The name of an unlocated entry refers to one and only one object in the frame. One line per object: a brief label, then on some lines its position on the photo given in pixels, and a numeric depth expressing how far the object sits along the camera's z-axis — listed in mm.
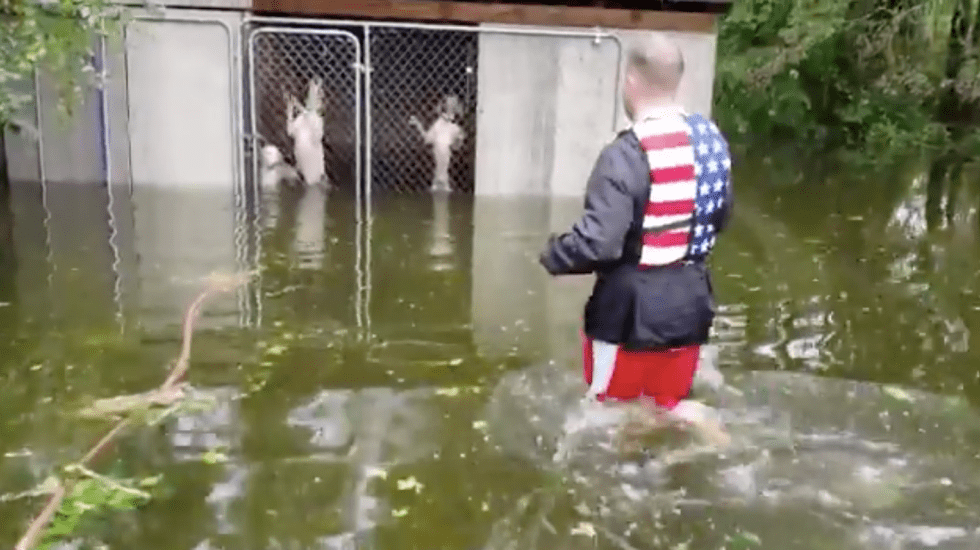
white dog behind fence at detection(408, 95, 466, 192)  9719
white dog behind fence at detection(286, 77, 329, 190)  9430
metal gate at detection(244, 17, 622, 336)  9117
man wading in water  3613
